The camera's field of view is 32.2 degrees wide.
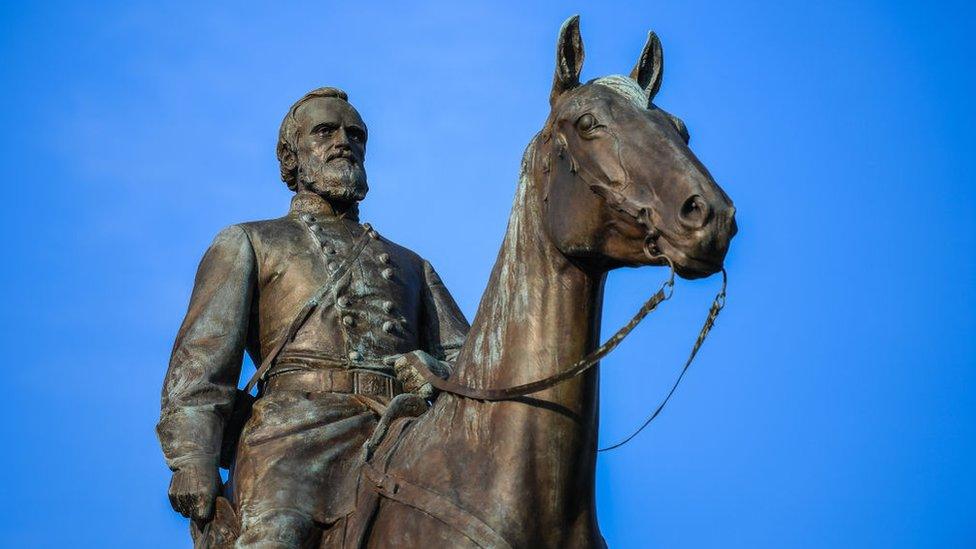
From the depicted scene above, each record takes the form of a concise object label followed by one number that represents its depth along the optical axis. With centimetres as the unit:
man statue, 1026
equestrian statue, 870
